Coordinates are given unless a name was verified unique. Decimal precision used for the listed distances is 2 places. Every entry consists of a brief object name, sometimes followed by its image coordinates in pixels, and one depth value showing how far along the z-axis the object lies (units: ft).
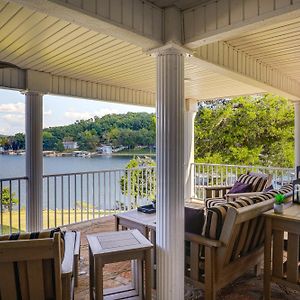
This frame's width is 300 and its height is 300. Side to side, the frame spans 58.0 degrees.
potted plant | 8.30
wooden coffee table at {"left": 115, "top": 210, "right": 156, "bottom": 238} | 9.45
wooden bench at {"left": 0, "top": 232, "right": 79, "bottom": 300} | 5.47
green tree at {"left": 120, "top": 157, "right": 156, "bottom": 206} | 19.62
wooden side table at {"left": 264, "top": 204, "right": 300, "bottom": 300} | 7.81
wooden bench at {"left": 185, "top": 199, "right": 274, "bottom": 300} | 7.67
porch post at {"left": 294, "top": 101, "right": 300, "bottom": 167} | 18.88
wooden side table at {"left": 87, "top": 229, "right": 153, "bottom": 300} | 7.01
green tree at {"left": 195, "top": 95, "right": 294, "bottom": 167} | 38.75
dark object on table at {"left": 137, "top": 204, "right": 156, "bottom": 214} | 10.90
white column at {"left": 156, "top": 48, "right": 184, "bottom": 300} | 7.89
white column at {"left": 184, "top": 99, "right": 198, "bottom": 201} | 22.76
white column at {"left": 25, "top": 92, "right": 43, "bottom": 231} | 13.60
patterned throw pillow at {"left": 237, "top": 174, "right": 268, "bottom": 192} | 15.62
